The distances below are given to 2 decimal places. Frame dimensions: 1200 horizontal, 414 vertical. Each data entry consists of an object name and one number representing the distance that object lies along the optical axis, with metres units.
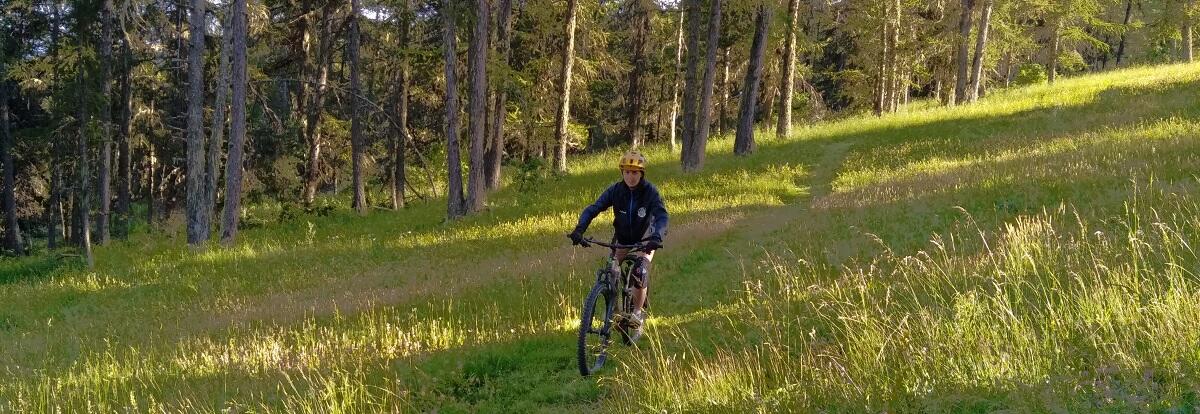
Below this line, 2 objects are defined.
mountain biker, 6.28
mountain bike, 5.88
